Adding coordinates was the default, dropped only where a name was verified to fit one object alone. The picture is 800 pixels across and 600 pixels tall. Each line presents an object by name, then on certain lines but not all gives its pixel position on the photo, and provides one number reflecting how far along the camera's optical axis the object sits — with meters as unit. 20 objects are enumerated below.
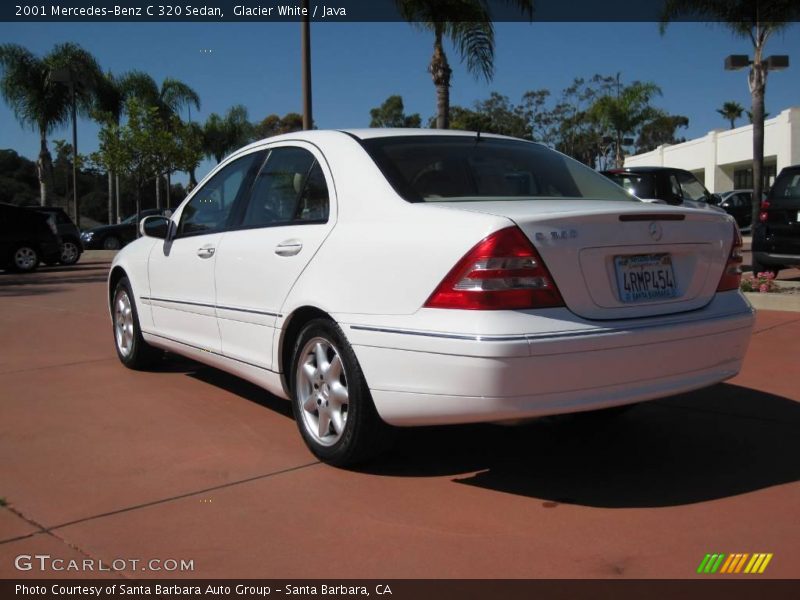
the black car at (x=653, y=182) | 12.47
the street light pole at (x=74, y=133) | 33.93
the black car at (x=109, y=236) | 28.84
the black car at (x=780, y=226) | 10.41
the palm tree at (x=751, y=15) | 17.30
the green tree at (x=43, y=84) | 33.22
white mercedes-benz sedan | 3.29
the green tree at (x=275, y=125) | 57.91
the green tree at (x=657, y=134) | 68.43
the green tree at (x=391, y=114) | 61.97
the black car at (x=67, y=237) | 20.41
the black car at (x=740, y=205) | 26.60
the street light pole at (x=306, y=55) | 13.63
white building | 37.19
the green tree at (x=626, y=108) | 44.38
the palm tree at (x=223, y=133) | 49.50
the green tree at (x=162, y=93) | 38.69
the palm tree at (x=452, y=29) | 15.82
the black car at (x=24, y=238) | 18.22
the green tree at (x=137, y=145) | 34.97
